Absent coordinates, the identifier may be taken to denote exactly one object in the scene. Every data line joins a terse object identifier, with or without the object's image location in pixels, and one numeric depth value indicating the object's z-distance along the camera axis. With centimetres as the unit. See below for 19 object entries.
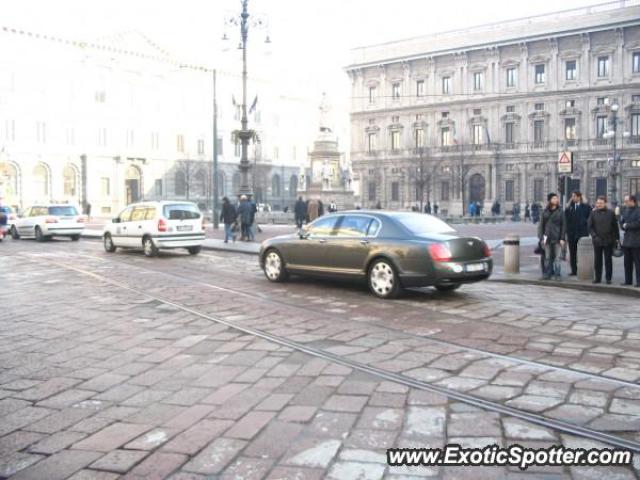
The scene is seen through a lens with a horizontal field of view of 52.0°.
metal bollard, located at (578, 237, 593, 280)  1223
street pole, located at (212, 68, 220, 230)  3292
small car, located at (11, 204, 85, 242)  2505
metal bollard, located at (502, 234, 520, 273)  1328
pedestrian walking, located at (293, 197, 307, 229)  2903
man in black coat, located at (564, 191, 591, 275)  1338
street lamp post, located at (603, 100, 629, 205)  5225
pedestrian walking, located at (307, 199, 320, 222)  2573
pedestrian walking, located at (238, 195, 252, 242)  2297
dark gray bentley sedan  992
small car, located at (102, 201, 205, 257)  1792
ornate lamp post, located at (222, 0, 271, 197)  2442
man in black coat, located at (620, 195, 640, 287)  1095
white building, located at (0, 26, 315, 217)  5372
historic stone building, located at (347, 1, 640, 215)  5506
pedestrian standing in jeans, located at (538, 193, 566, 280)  1197
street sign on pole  1433
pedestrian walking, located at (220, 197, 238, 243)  2250
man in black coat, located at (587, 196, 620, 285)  1146
